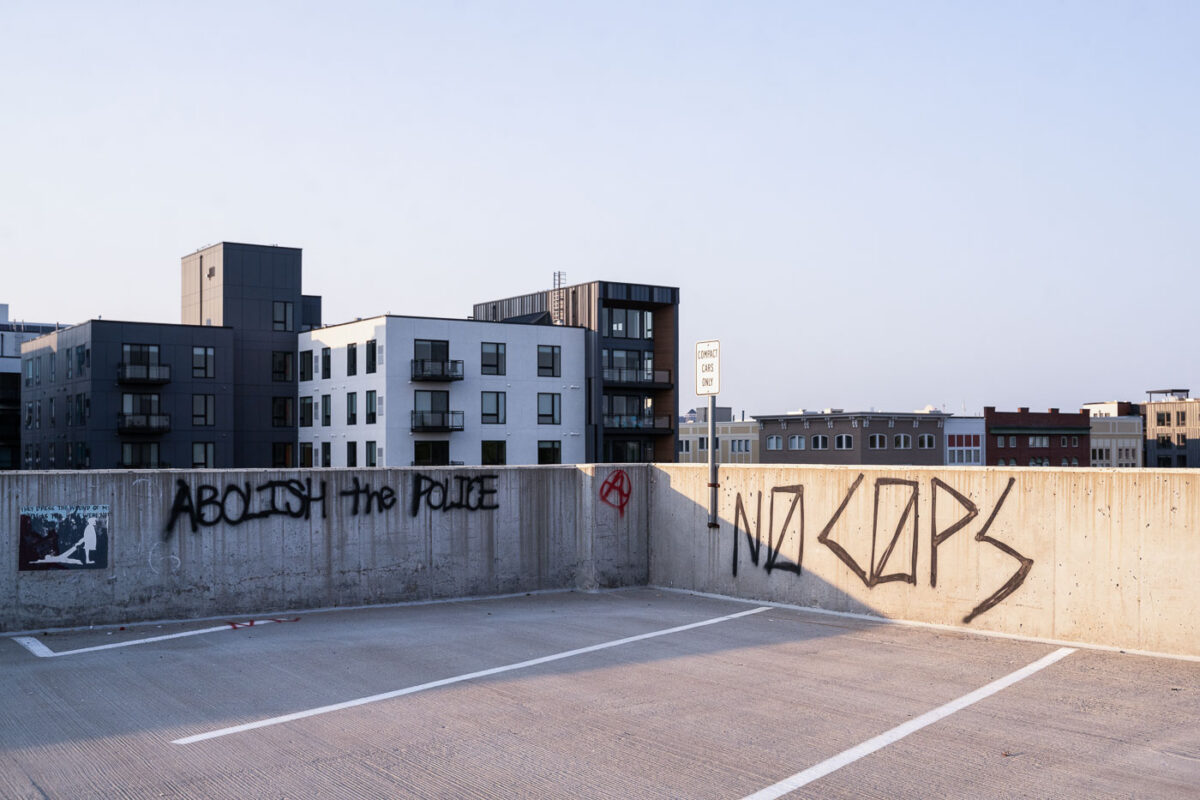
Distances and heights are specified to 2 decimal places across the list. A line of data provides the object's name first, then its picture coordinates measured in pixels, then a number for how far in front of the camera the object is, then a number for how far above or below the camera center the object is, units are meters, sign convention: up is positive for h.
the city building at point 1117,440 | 132.00 -2.13
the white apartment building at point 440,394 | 60.34 +1.94
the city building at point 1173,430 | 138.50 -0.89
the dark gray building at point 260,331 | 67.44 +6.40
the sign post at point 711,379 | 16.31 +0.74
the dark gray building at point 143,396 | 62.81 +1.84
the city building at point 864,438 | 118.38 -1.64
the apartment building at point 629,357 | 70.31 +4.84
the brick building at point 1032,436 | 124.06 -1.53
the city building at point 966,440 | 122.81 -1.93
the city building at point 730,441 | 129.75 -2.27
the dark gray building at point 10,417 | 83.00 +0.72
